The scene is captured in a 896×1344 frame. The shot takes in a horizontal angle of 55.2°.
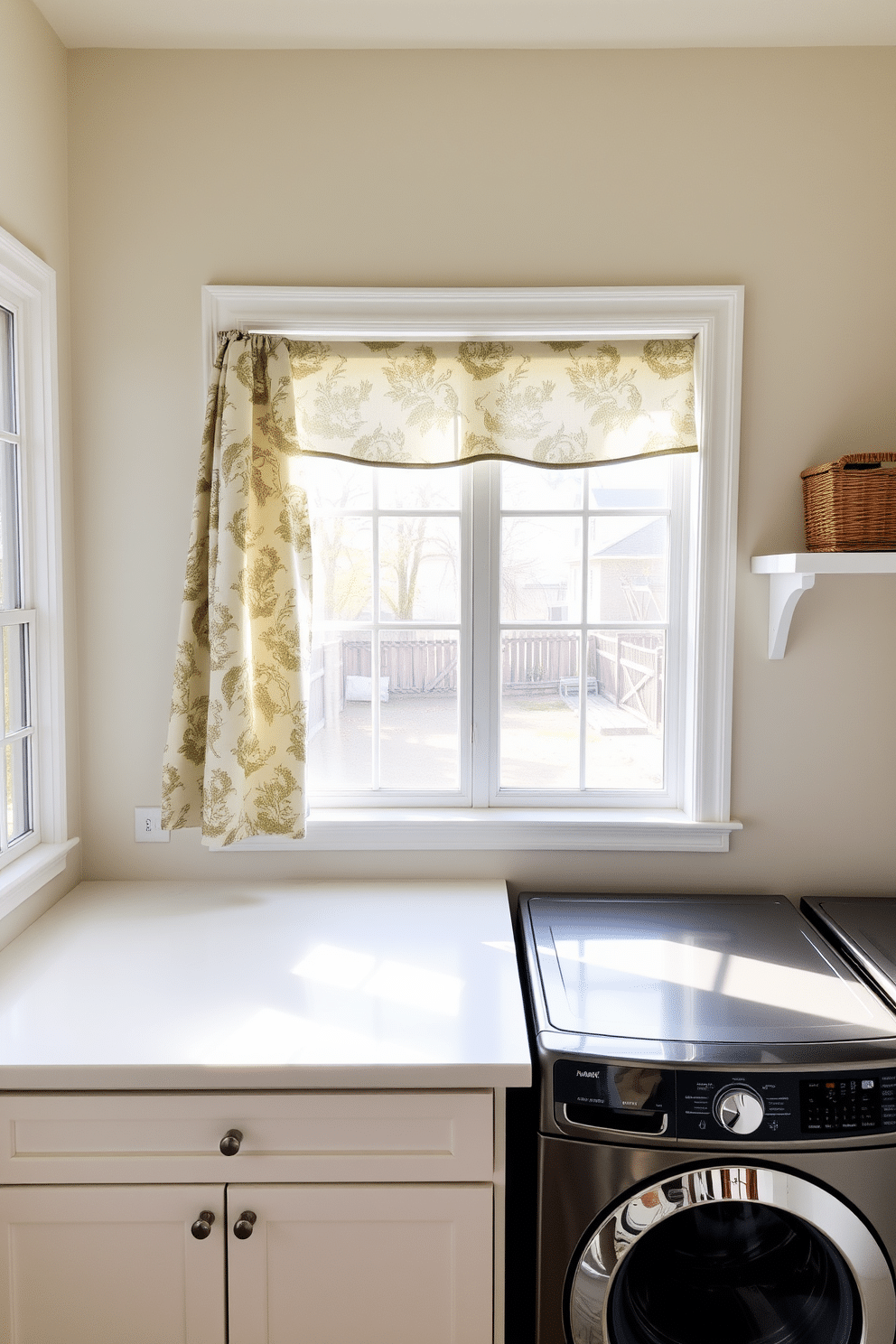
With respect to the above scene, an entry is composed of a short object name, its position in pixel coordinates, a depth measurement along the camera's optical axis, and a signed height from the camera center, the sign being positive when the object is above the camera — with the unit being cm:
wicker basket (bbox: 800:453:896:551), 174 +23
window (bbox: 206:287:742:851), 204 -11
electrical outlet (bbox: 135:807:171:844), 204 -51
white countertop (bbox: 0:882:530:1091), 133 -68
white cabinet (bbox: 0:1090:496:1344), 136 -97
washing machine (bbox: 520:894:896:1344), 133 -87
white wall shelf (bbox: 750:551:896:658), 171 +9
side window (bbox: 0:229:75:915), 177 +4
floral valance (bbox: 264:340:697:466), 197 +50
